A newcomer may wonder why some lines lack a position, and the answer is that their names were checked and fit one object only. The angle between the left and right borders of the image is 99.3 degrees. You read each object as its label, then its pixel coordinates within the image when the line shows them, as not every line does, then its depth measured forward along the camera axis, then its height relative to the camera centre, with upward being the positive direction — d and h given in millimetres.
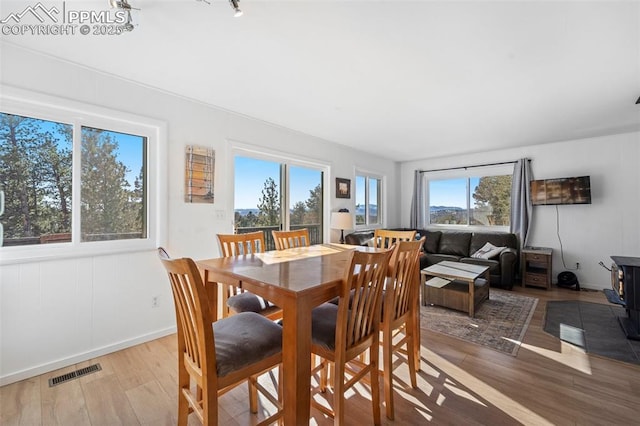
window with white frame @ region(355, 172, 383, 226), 5570 +314
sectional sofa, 4332 -649
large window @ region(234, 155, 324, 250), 3576 +259
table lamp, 4488 -120
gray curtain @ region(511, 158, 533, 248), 4844 +233
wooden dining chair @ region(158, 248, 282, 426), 1121 -610
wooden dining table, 1201 -385
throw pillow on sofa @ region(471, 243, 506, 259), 4520 -651
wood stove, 2617 -759
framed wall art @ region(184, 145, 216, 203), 2902 +447
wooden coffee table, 3219 -931
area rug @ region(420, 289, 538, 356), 2621 -1213
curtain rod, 5104 +959
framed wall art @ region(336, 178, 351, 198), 4875 +476
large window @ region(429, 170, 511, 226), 5316 +271
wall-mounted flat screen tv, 4262 +360
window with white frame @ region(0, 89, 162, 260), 2107 +309
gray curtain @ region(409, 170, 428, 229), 6234 +240
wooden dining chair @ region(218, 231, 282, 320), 1911 -608
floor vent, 2000 -1227
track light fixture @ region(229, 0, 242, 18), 1488 +1162
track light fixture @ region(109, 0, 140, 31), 1494 +1170
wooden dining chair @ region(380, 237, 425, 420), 1668 -638
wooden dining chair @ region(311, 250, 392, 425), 1349 -614
